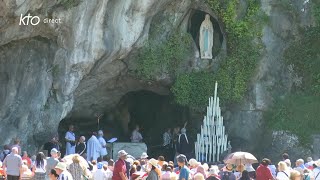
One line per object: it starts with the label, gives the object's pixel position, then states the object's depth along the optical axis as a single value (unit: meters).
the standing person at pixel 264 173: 18.59
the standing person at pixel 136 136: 30.55
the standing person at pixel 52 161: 19.09
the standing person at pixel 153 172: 17.91
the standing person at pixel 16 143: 23.21
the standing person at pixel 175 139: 29.03
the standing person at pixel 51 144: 25.94
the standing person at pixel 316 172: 18.43
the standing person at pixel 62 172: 15.57
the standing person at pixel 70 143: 27.02
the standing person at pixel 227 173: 17.78
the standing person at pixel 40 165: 19.62
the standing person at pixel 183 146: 28.73
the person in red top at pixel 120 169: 18.86
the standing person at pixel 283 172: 18.55
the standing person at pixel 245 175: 17.33
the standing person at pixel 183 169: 18.08
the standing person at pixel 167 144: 29.98
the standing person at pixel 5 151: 22.98
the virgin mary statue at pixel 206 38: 30.05
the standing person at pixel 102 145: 26.77
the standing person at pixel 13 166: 20.05
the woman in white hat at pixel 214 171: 17.71
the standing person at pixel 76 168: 18.47
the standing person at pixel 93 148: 26.52
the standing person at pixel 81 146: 26.12
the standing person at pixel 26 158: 21.64
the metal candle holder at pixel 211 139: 28.80
